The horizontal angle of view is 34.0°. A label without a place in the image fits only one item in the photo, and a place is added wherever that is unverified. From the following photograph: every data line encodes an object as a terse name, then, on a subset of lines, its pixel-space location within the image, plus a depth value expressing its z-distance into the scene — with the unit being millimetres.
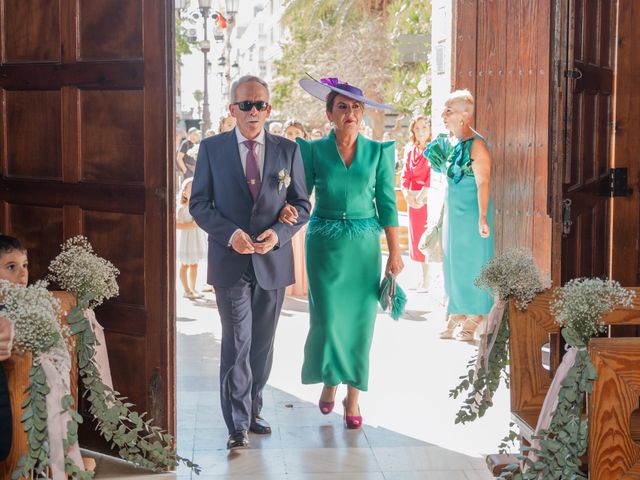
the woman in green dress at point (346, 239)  6344
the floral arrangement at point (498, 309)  4637
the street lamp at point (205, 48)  17031
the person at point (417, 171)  11648
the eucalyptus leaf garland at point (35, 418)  3545
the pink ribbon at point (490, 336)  4781
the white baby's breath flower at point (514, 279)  4625
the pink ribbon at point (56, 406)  3602
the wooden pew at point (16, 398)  3547
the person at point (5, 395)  3459
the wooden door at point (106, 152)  5305
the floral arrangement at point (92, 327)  4777
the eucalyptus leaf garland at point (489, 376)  4863
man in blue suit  5840
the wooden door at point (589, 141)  5234
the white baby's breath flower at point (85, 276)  4789
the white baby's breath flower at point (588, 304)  3945
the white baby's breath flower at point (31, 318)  3525
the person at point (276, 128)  14148
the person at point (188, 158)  13945
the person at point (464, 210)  8625
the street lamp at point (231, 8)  20583
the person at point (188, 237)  11477
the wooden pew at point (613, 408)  3662
